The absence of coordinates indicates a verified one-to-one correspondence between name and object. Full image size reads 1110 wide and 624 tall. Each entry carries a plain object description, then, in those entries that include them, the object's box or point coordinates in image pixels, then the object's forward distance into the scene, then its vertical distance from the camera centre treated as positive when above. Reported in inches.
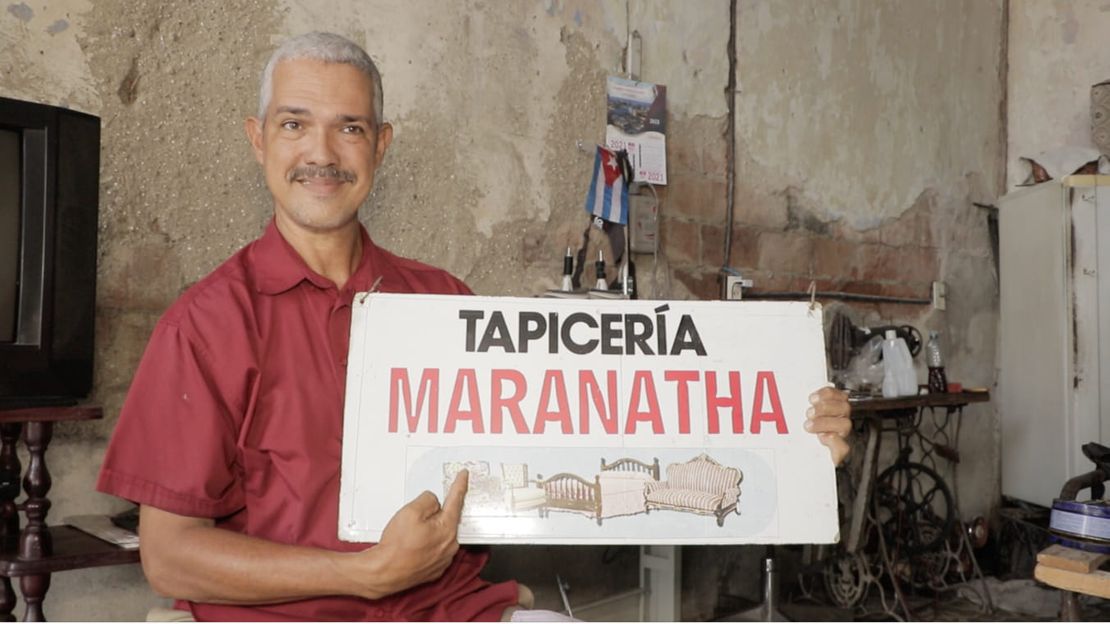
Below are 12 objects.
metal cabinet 161.0 +2.8
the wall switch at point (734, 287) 130.6 +7.6
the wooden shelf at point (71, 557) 56.4 -14.9
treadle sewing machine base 140.6 -32.7
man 48.0 -5.1
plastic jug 139.0 -4.4
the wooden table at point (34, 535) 57.2 -14.1
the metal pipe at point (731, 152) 132.8 +27.8
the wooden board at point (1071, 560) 82.4 -20.2
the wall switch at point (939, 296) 175.9 +9.2
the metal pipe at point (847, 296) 138.7 +7.7
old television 60.3 +5.1
